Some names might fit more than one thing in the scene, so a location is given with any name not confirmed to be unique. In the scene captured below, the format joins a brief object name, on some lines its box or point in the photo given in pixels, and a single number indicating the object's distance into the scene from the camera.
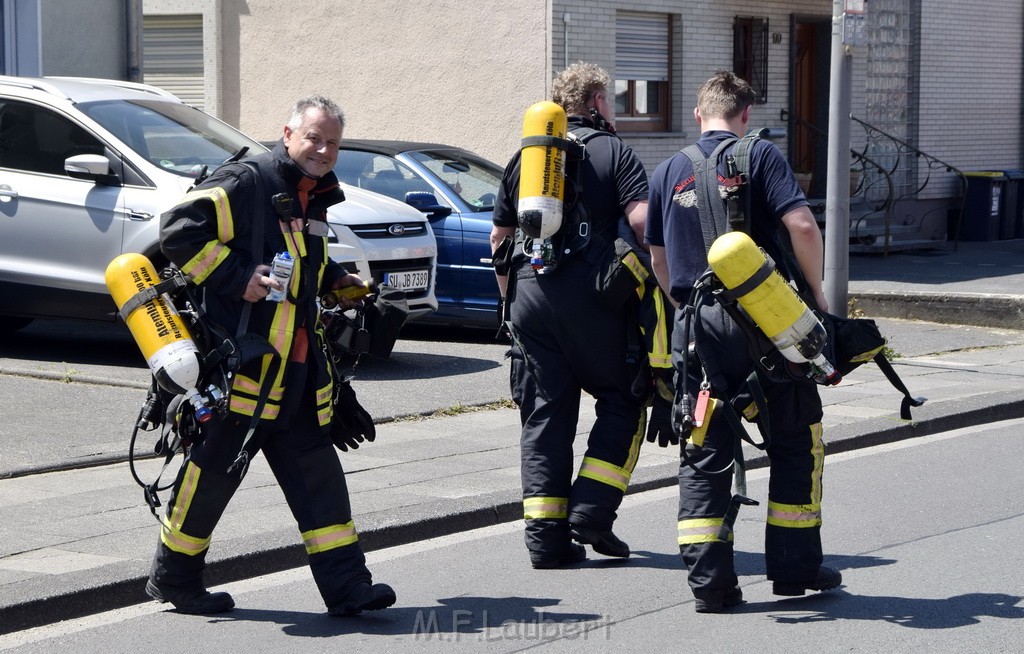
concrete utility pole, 21.27
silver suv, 19.37
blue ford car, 22.70
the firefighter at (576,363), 11.34
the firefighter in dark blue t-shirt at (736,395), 10.11
